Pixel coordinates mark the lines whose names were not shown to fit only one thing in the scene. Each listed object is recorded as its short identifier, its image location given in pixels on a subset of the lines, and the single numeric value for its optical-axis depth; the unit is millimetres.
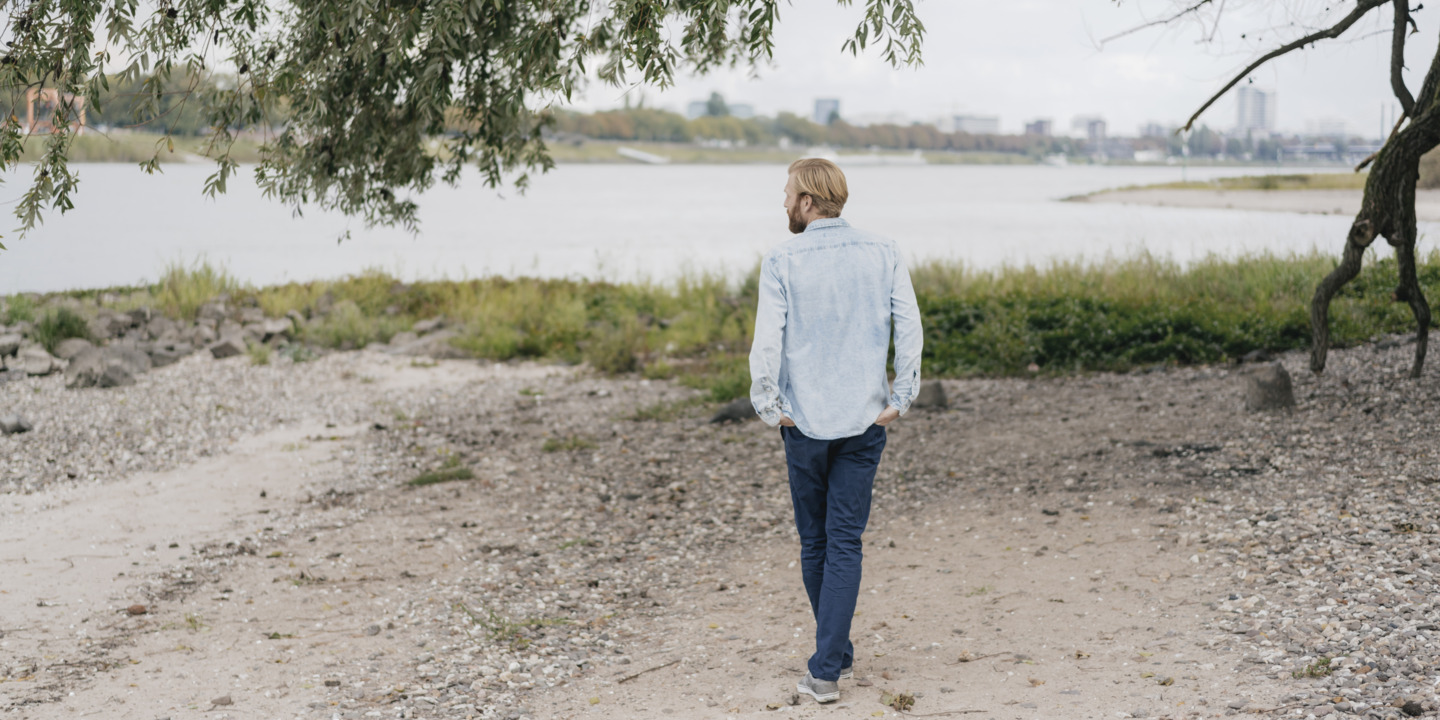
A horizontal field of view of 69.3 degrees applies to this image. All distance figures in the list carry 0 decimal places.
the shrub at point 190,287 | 14594
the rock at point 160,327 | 13469
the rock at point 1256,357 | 9844
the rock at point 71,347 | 11945
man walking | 3430
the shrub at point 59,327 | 12387
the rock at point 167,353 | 12117
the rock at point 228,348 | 12594
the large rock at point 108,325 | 13000
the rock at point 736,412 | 9078
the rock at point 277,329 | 13422
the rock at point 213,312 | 14125
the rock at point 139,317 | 13741
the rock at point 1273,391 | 7578
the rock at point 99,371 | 10703
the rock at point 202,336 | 13250
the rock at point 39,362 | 11289
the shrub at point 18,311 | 13227
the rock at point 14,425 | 8859
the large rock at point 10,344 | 11920
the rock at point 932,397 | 9023
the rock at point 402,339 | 13482
